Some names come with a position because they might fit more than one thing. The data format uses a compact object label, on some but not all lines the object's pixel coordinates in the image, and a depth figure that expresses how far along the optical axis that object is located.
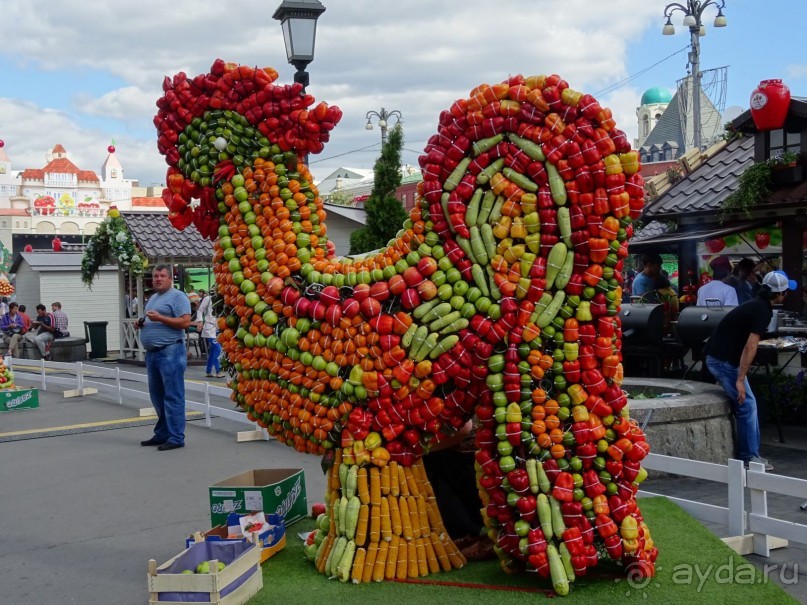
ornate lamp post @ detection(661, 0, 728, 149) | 22.52
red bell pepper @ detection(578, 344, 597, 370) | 4.43
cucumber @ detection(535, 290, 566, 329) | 4.44
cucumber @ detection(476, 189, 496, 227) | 4.58
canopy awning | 10.64
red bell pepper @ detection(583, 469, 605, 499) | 4.37
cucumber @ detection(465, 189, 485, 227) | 4.60
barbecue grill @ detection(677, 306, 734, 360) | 9.61
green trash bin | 21.78
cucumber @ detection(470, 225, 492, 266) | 4.57
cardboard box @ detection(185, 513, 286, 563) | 5.19
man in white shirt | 10.40
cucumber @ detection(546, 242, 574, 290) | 4.43
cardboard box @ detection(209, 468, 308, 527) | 5.67
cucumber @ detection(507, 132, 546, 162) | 4.45
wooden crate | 4.35
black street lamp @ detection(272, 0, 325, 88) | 8.54
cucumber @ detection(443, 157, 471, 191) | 4.63
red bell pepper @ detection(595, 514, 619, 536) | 4.33
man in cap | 7.15
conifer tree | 11.86
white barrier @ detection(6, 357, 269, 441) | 10.37
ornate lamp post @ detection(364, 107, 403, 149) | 28.61
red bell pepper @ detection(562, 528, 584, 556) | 4.31
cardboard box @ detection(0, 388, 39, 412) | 12.83
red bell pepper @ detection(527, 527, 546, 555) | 4.33
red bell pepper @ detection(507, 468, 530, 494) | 4.38
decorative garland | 18.45
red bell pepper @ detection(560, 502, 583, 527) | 4.33
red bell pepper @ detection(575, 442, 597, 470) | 4.37
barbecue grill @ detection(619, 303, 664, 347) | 10.15
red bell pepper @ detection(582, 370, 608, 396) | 4.42
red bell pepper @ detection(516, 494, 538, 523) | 4.36
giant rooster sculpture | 4.40
